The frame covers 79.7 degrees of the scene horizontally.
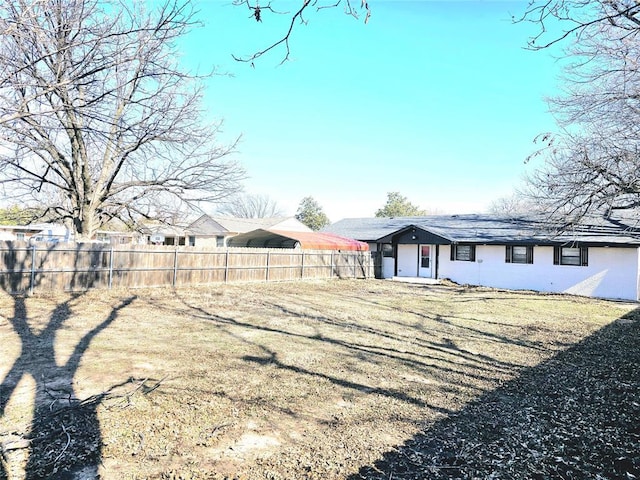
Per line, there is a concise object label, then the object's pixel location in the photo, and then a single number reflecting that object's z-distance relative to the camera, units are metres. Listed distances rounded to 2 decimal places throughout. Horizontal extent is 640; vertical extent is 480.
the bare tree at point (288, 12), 2.05
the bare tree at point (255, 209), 62.62
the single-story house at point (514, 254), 15.24
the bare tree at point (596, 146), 8.73
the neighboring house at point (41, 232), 22.50
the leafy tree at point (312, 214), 46.62
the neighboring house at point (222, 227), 30.81
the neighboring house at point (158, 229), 15.08
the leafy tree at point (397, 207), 43.72
